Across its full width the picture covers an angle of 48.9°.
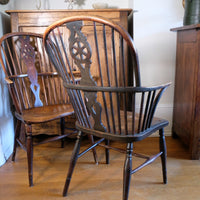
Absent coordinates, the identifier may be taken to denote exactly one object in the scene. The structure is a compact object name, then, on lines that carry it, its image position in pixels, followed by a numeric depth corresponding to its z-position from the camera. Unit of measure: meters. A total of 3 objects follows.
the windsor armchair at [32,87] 1.61
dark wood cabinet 1.77
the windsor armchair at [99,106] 1.06
